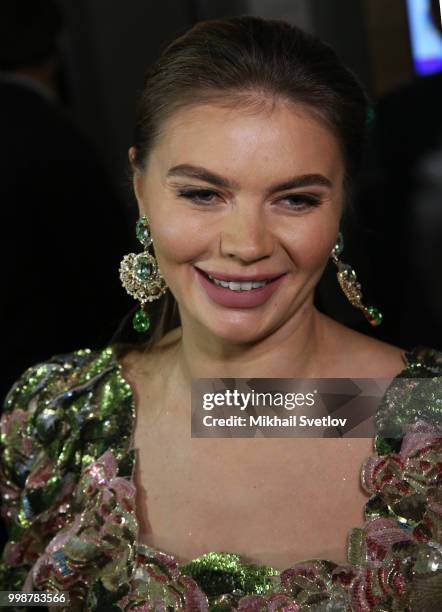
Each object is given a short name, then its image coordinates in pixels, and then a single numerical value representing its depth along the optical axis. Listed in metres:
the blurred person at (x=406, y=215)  2.20
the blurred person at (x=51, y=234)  2.26
